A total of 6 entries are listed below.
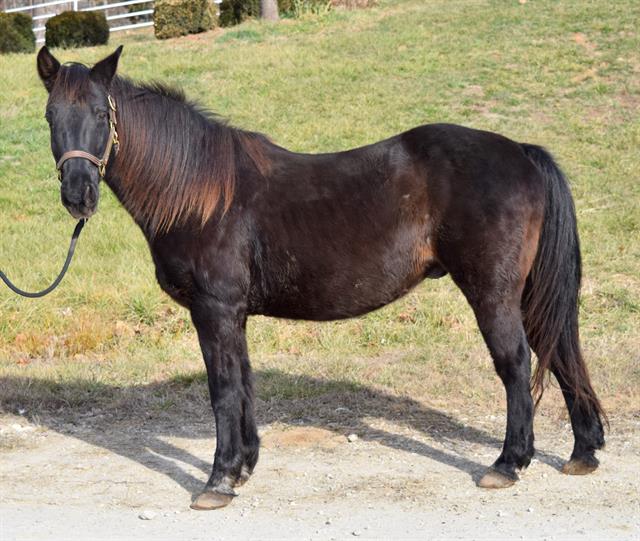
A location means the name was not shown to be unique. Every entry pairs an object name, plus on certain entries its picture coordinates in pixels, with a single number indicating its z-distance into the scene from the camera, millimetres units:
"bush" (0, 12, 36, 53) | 24562
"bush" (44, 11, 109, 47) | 24734
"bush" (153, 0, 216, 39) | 24156
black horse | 5250
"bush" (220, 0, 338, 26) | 24438
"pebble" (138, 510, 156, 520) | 4859
